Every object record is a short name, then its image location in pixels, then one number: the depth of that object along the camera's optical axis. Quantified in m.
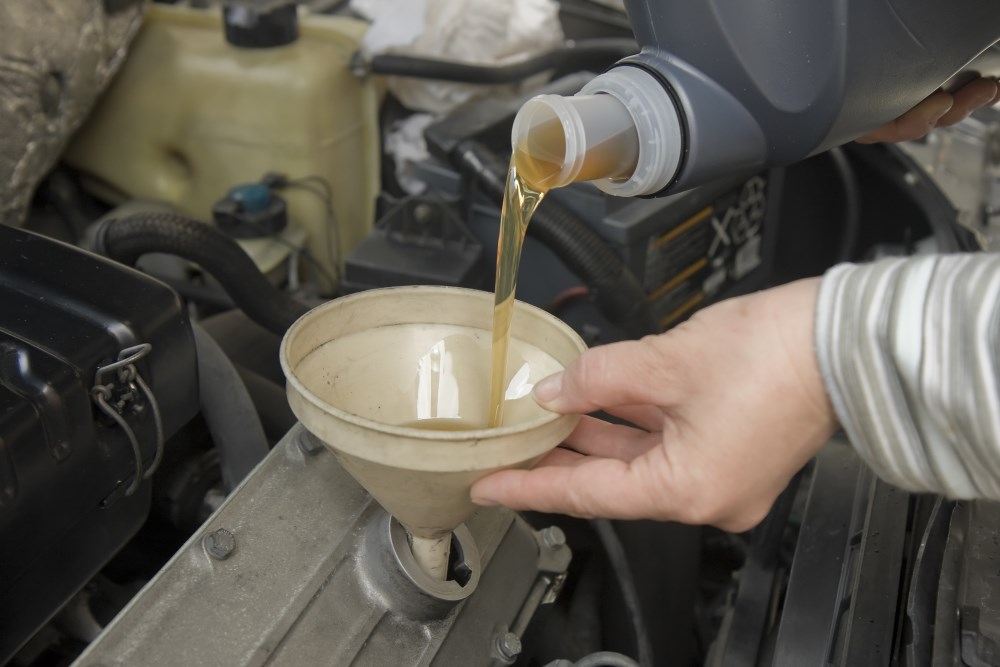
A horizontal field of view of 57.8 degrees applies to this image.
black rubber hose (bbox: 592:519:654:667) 0.92
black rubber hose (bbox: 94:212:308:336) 0.98
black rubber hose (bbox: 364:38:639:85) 1.35
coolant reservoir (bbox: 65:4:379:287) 1.29
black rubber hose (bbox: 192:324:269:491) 0.82
